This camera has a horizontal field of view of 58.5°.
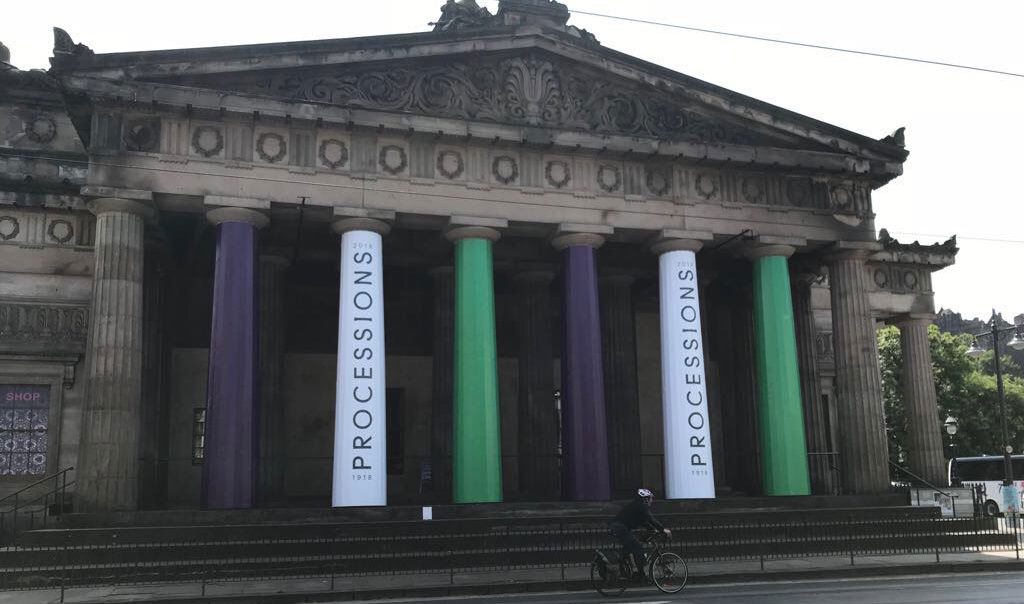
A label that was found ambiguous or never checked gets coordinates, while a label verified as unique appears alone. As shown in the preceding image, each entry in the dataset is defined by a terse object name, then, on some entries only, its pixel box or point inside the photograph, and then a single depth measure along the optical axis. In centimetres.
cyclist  1564
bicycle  1546
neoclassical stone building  2147
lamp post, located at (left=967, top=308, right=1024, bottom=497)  2916
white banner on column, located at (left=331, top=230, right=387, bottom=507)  2138
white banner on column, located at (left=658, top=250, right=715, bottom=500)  2400
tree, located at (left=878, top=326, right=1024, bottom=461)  5291
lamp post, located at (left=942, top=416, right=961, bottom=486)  3291
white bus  3838
